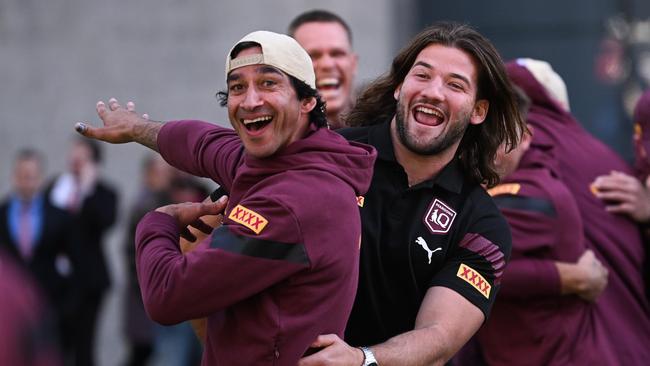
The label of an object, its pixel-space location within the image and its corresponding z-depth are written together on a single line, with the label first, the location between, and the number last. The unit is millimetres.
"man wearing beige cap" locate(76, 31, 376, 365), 7762
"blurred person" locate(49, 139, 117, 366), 20422
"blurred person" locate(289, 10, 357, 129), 12625
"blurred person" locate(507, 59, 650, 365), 11586
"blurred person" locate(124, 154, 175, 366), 20328
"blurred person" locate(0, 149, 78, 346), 20047
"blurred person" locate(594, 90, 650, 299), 11789
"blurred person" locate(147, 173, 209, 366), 19500
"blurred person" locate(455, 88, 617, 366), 11109
